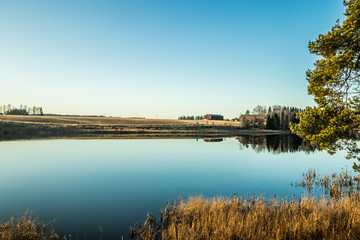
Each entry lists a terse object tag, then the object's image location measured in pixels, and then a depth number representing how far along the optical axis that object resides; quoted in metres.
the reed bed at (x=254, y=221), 7.56
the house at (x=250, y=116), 150.73
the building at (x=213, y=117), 189.50
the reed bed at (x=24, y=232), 7.60
